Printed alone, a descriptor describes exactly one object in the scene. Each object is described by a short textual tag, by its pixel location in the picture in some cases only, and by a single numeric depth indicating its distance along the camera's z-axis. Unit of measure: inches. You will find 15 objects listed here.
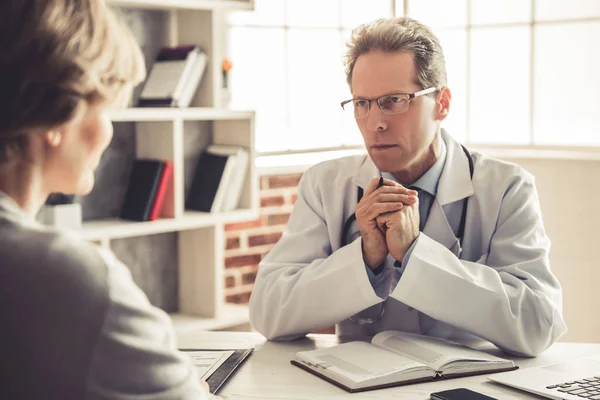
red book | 115.2
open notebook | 56.7
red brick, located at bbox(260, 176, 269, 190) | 139.5
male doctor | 67.8
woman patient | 31.0
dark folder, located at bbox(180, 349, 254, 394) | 56.8
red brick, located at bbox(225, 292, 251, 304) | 137.7
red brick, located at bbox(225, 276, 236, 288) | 137.1
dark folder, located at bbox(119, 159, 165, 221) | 114.6
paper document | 59.4
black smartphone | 52.4
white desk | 55.1
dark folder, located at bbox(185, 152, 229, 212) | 121.5
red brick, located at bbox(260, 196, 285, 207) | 140.6
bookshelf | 113.0
